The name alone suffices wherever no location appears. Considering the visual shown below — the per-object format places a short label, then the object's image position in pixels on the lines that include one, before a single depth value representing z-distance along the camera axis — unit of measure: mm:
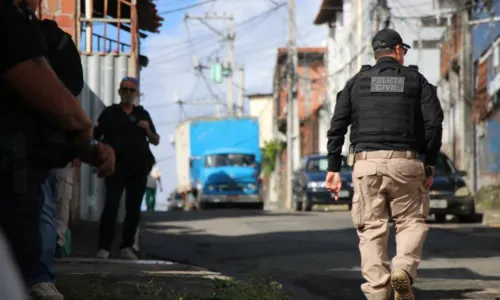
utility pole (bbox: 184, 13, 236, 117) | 67625
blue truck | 40469
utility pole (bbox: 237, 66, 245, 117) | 71812
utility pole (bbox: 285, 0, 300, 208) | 45656
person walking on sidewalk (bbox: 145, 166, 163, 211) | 33875
